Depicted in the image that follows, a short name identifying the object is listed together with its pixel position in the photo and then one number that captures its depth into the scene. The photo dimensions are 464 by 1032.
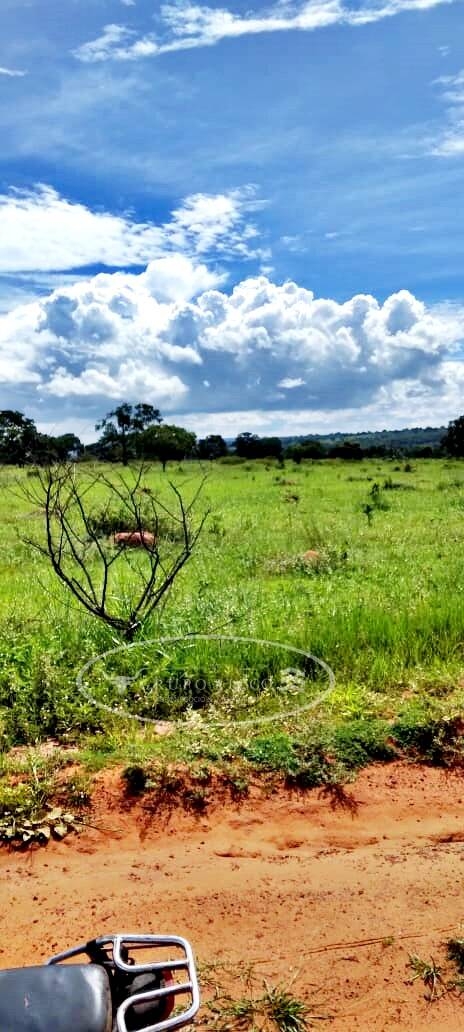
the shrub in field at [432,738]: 5.39
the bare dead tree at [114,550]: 7.40
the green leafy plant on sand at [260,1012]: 3.19
